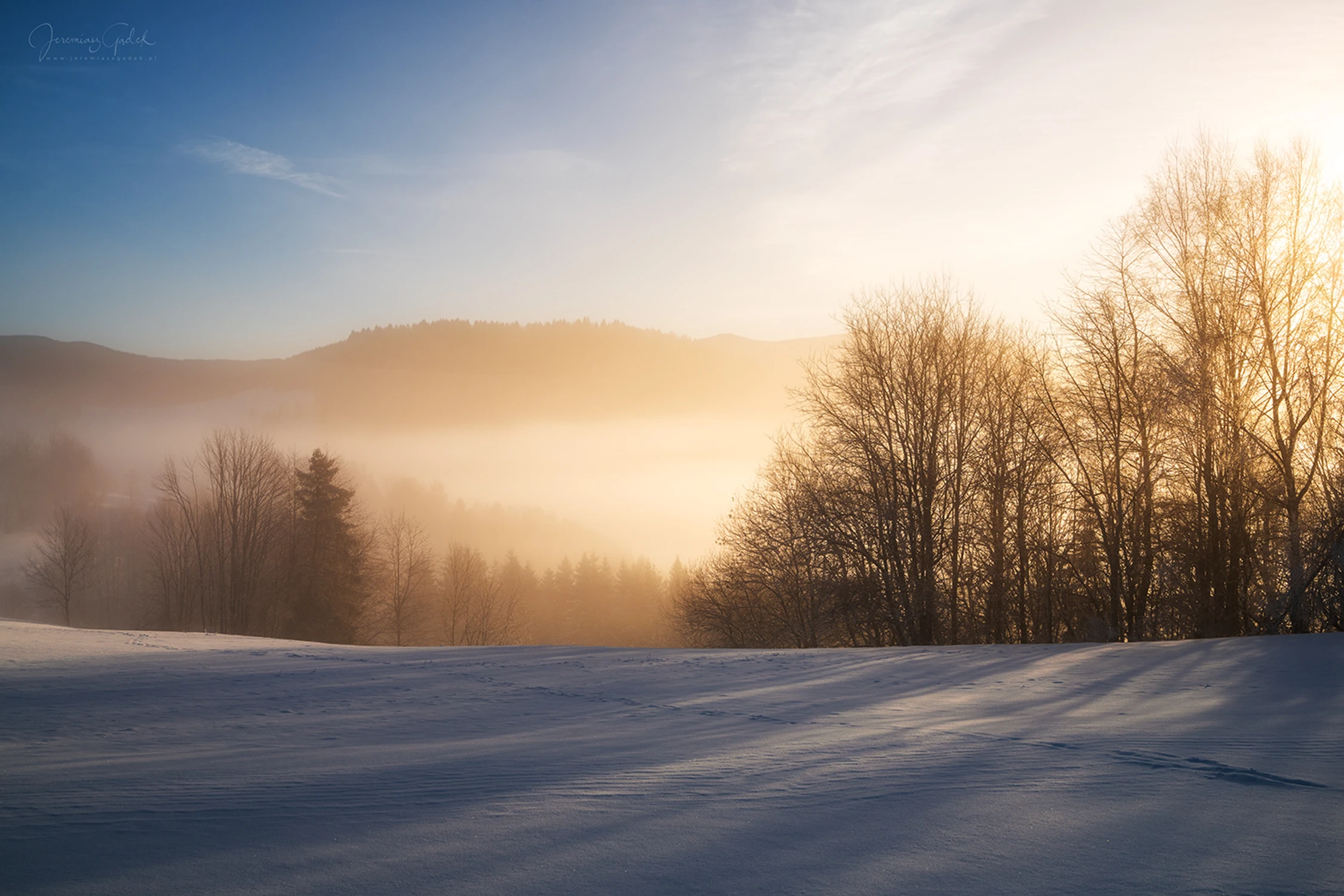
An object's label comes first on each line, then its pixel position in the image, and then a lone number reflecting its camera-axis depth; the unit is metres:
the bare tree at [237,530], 40.72
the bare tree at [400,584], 45.66
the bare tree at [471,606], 55.84
